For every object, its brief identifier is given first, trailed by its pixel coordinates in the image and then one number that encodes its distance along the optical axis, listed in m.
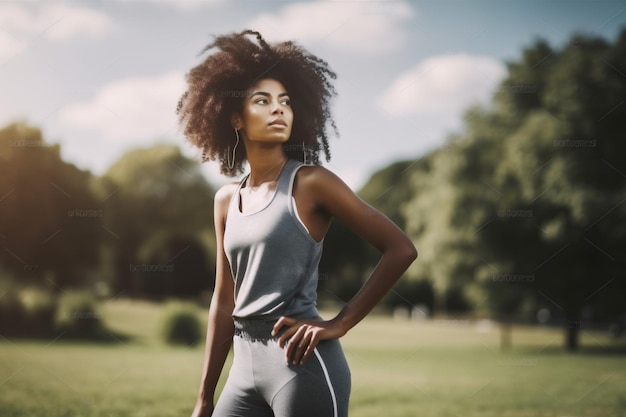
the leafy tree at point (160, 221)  14.71
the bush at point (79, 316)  11.66
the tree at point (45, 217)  11.30
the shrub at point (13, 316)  11.57
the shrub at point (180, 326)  10.98
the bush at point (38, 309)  11.63
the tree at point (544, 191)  12.02
